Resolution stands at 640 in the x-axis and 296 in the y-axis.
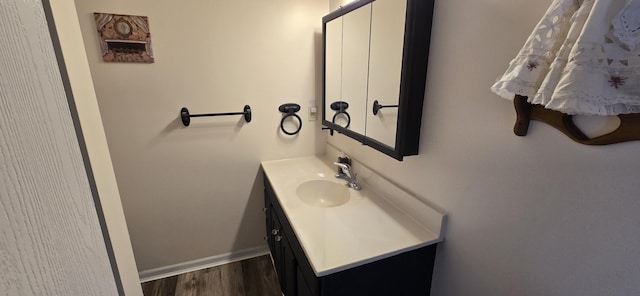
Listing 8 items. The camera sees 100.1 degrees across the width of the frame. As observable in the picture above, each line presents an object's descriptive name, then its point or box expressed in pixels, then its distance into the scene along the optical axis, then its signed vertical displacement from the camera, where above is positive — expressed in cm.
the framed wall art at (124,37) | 144 +21
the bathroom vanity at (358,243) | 96 -63
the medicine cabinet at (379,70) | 103 +2
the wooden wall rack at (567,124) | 53 -11
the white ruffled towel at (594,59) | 48 +3
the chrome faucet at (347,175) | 157 -60
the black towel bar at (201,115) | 167 -24
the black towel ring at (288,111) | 188 -24
